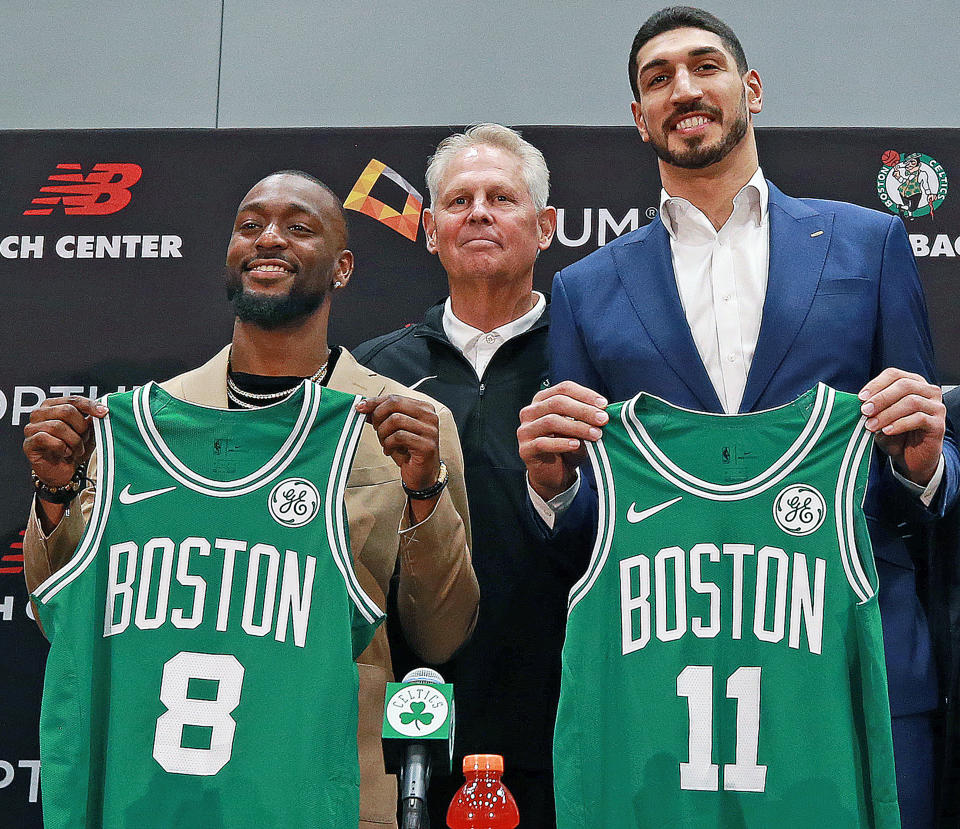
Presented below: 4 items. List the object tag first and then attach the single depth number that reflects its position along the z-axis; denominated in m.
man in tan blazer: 2.07
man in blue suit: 2.04
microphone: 1.87
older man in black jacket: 2.49
